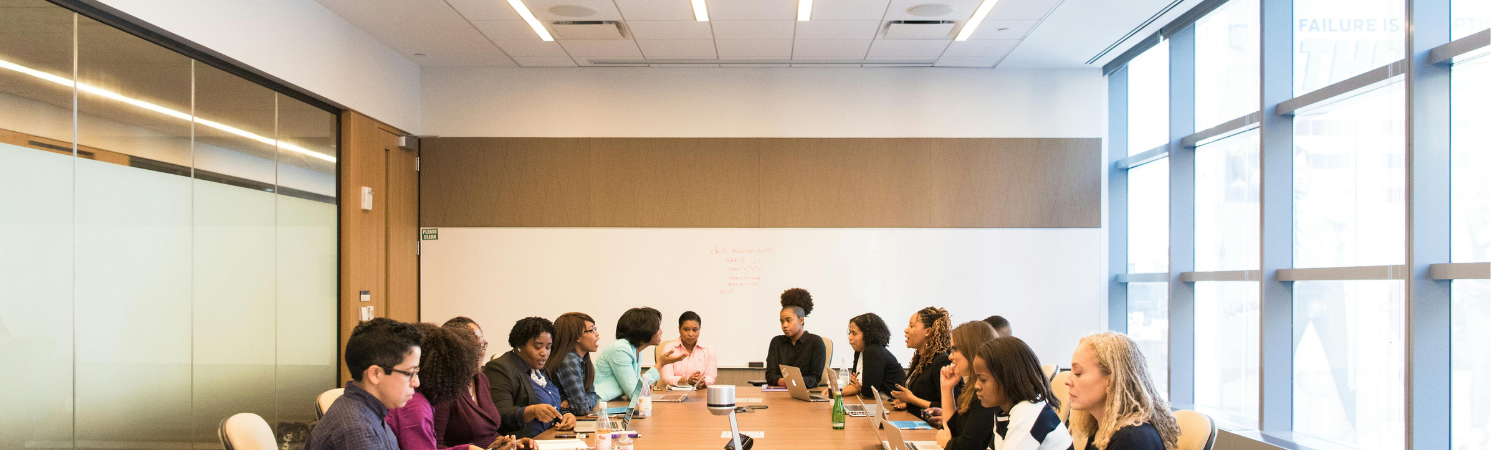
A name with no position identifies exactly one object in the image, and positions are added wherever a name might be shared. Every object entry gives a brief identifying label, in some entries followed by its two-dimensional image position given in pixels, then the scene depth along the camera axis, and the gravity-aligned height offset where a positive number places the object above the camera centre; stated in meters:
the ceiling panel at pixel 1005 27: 6.19 +1.32
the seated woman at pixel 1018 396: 3.15 -0.59
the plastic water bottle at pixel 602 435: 3.44 -0.78
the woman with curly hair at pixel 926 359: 4.85 -0.72
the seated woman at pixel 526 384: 4.19 -0.76
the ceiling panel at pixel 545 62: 7.24 +1.27
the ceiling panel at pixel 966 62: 7.23 +1.28
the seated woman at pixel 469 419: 3.76 -0.80
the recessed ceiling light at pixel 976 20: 5.78 +1.34
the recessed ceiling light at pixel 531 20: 5.78 +1.33
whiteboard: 7.43 -0.42
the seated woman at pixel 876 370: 5.48 -0.86
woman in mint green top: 5.30 -0.76
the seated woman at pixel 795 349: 6.30 -0.86
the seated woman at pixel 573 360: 4.75 -0.71
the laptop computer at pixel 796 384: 5.27 -0.91
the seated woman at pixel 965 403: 3.36 -0.69
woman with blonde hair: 2.65 -0.51
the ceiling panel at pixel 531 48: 6.73 +1.30
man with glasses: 2.61 -0.47
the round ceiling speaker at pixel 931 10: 5.84 +1.36
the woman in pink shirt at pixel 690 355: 6.25 -0.90
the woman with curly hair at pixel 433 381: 3.27 -0.56
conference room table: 3.95 -0.95
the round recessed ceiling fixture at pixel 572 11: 5.84 +1.35
